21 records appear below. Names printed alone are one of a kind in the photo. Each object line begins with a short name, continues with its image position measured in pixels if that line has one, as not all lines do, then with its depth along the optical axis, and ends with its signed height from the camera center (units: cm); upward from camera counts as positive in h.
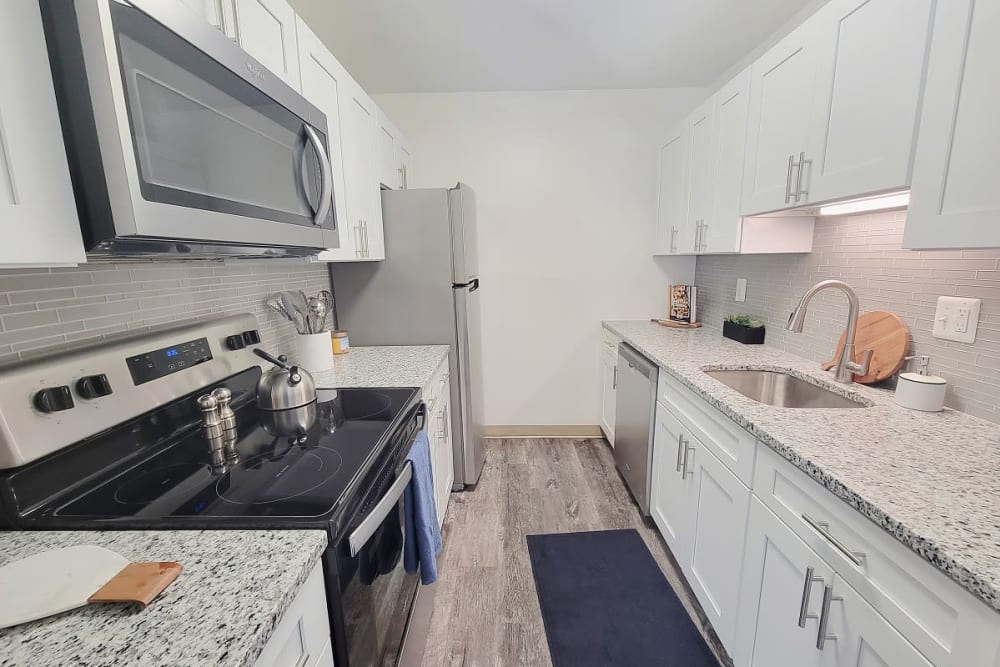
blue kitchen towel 128 -79
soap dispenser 121 -39
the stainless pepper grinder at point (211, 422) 107 -39
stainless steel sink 166 -52
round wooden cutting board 139 -28
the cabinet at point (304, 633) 61 -58
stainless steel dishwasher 205 -84
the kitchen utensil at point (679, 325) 276 -40
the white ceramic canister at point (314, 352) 174 -34
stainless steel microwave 59 +25
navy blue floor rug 148 -137
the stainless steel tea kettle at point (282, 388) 130 -37
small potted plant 217 -35
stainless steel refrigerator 219 -7
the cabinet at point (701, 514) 133 -94
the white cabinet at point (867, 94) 104 +47
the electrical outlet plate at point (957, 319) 118 -17
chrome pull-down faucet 142 -23
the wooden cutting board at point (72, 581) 55 -43
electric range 75 -44
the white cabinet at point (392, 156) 222 +67
